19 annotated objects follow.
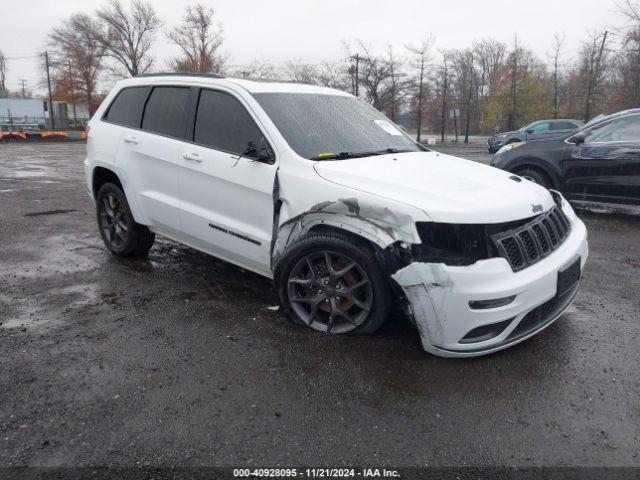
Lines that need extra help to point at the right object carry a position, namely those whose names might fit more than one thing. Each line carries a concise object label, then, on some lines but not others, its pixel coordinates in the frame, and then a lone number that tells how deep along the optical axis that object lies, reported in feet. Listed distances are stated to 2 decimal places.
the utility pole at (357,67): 139.95
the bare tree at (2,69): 257.28
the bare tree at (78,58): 182.60
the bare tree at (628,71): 86.55
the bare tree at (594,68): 118.42
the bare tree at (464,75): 171.42
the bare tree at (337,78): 144.97
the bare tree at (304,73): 162.30
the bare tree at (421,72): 137.49
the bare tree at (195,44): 153.17
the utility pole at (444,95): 138.41
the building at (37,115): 172.76
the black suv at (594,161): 25.02
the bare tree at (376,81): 139.33
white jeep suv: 10.01
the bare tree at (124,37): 179.11
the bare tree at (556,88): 137.49
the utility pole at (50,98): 181.10
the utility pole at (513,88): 141.90
